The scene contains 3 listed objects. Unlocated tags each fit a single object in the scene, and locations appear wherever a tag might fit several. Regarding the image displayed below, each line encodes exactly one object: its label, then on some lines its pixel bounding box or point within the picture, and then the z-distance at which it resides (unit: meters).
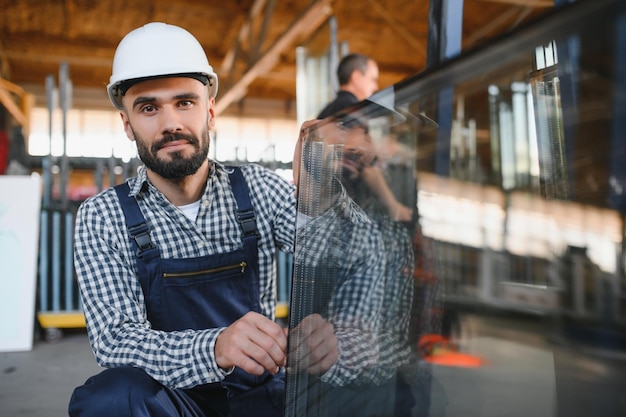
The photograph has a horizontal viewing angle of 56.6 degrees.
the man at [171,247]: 1.13
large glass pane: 0.57
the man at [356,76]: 3.30
